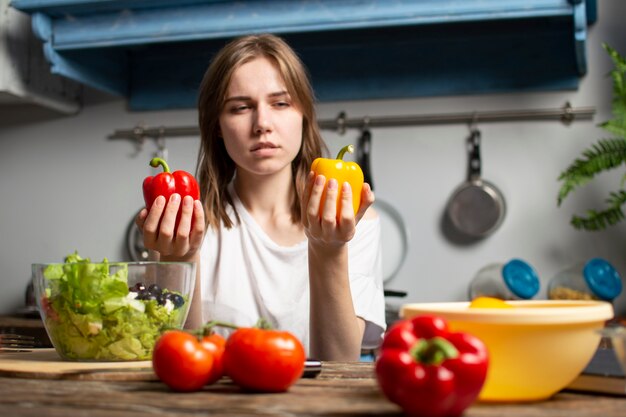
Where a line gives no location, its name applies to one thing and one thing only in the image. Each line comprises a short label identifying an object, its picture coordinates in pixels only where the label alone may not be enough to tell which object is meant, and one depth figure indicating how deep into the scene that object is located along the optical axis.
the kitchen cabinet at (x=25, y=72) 2.60
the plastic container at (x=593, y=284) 2.19
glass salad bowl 1.03
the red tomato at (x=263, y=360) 0.81
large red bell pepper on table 0.65
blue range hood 2.22
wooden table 0.71
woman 1.50
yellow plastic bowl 0.73
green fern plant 2.18
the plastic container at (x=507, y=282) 2.21
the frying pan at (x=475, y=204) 2.44
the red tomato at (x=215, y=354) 0.85
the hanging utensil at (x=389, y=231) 2.52
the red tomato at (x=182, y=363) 0.82
